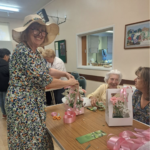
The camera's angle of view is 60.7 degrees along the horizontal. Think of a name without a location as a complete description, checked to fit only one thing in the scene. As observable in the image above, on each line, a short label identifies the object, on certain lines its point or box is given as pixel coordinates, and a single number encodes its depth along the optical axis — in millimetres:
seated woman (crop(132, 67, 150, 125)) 1216
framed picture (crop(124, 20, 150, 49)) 2174
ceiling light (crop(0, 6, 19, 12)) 4704
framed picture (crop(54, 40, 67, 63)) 4487
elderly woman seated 1826
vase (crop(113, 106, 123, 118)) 1026
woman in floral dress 1014
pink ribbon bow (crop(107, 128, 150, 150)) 716
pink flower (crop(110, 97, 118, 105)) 990
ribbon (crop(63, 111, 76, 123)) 1141
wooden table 856
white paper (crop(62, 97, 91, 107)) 1537
